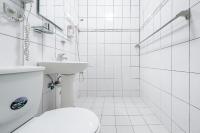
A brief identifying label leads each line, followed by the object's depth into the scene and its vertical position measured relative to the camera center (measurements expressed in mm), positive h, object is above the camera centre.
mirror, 1403 +608
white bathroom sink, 1275 -16
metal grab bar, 1126 +403
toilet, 646 -246
